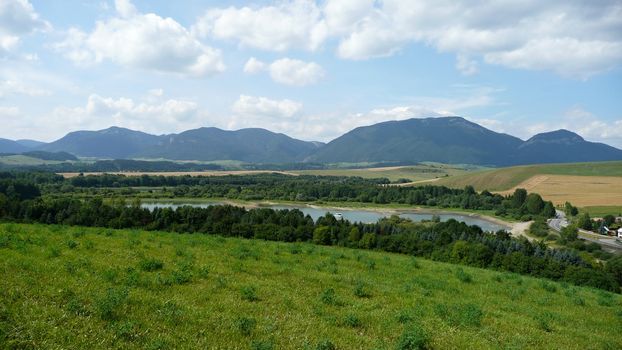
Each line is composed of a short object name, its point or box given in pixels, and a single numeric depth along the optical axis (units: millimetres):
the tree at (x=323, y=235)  59062
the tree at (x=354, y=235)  60588
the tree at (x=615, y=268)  59094
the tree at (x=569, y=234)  99150
